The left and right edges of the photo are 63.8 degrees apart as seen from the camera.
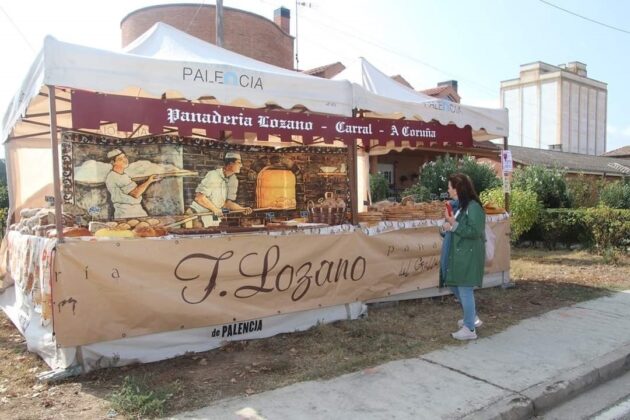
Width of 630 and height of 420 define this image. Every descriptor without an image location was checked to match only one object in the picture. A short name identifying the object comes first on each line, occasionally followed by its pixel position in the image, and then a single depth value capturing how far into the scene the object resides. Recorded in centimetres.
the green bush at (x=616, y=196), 1791
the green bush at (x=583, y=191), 1606
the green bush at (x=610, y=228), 1151
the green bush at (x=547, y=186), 1552
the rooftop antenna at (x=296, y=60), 3256
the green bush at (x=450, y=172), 1630
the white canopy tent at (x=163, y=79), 429
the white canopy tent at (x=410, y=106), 624
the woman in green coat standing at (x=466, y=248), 534
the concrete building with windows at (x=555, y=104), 6856
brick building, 2739
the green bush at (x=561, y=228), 1244
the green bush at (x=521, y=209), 1276
